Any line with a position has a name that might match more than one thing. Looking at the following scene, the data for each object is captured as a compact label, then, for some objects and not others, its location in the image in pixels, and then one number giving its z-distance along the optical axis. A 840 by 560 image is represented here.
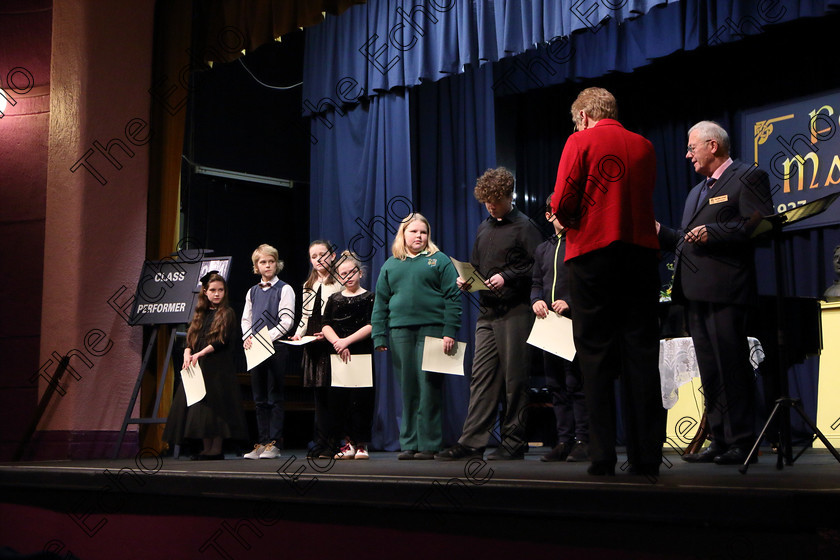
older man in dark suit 3.42
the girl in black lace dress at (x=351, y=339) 4.67
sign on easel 5.25
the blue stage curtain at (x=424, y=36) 5.26
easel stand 5.10
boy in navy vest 4.95
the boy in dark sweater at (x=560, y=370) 3.91
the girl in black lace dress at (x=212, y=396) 4.63
